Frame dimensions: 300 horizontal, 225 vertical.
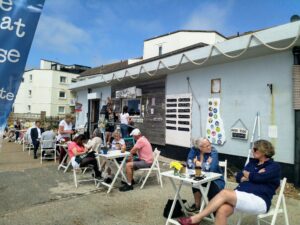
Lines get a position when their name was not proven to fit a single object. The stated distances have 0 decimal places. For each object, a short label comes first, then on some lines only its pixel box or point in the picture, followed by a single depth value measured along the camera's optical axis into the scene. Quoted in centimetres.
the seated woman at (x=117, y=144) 626
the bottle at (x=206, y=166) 410
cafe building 575
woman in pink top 584
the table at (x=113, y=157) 535
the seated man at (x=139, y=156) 550
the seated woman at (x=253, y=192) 304
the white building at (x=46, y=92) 3953
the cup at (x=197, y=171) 370
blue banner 202
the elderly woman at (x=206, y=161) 400
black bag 402
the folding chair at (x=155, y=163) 558
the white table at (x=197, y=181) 353
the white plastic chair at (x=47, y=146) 848
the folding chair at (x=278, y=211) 321
